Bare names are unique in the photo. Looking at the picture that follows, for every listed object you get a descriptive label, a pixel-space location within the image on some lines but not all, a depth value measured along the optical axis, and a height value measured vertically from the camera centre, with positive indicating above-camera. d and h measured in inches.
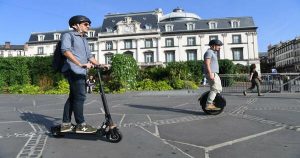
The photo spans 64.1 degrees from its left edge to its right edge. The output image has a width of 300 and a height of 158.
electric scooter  131.6 -27.6
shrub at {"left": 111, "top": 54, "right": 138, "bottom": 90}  521.2 +21.5
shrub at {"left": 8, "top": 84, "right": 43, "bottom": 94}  540.5 -16.0
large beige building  2155.0 +388.1
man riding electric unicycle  208.6 -4.6
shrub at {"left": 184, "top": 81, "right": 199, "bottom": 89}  616.9 -14.8
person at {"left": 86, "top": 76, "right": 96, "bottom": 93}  533.5 -16.7
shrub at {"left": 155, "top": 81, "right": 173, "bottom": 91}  567.6 -14.9
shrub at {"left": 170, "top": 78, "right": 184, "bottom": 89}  616.6 -9.3
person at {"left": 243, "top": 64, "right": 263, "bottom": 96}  414.6 +0.1
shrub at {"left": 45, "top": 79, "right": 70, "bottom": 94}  509.8 -16.3
